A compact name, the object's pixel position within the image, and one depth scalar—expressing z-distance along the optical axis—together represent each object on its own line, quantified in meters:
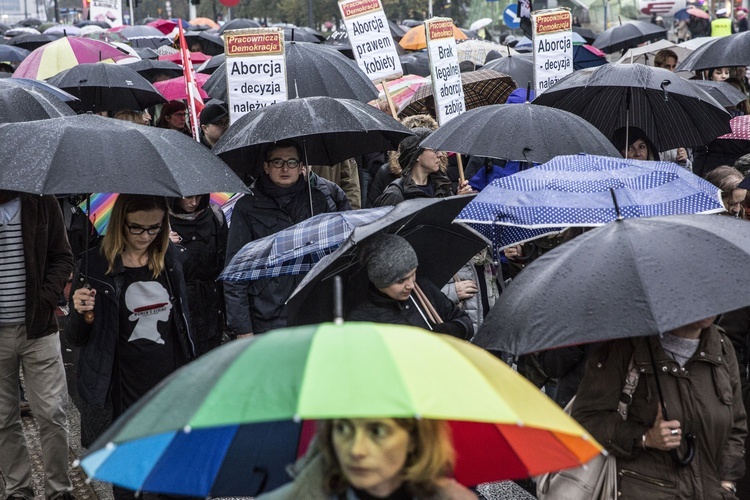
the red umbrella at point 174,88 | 13.16
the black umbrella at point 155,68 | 14.39
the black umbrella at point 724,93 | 10.35
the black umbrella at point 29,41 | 20.47
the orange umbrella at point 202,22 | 38.44
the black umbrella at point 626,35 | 20.19
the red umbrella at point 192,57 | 16.55
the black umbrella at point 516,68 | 13.25
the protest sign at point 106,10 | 27.53
